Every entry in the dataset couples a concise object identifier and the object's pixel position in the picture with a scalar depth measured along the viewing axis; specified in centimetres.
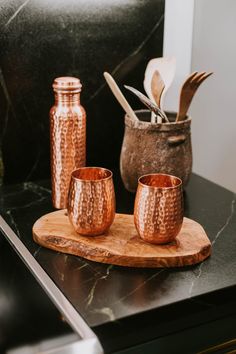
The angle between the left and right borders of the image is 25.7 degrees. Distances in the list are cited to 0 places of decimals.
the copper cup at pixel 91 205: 90
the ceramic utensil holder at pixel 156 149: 112
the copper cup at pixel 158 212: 88
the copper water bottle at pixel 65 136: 106
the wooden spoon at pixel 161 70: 116
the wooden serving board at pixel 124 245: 88
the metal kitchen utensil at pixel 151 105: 104
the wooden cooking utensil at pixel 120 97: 110
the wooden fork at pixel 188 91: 109
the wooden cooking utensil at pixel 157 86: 112
